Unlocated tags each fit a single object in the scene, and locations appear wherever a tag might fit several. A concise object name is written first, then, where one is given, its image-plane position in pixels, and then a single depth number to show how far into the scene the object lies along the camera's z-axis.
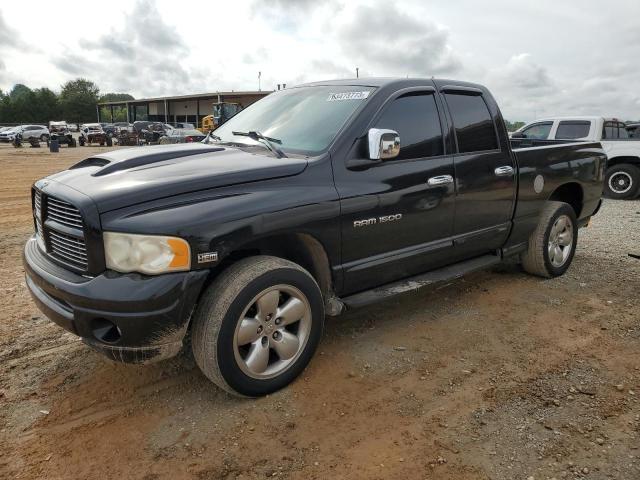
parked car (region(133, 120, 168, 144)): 31.45
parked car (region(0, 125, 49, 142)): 38.47
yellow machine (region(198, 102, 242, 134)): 29.14
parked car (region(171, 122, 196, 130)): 41.27
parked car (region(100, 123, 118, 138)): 38.86
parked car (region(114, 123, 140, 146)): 35.29
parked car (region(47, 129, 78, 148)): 35.78
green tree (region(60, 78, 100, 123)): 82.62
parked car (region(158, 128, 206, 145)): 30.38
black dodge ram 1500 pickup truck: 2.58
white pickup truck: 10.86
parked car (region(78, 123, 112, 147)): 36.31
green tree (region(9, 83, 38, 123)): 75.54
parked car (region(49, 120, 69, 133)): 42.07
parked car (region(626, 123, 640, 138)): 11.44
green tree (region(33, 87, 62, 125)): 78.50
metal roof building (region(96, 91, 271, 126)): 47.59
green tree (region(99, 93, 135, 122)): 87.75
